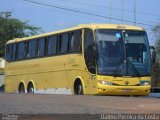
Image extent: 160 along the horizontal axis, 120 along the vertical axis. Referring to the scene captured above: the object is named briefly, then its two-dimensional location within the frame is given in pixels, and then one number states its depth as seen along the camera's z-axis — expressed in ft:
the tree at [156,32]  156.17
